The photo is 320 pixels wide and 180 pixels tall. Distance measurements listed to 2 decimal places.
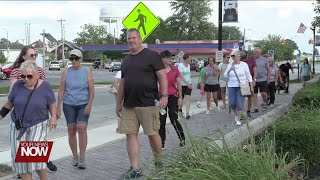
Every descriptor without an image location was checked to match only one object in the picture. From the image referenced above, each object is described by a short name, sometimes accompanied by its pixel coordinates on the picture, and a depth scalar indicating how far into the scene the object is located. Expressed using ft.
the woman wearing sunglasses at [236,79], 35.22
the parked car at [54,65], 266.16
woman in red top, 27.40
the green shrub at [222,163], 13.88
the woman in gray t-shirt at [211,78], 45.34
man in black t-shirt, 20.62
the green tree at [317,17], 69.10
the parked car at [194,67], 232.51
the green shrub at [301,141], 19.90
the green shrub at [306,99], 28.58
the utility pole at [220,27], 61.62
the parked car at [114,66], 233.23
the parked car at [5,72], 145.43
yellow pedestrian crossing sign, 39.50
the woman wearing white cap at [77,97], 23.03
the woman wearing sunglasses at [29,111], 17.52
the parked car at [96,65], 291.79
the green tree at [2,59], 235.32
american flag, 127.28
